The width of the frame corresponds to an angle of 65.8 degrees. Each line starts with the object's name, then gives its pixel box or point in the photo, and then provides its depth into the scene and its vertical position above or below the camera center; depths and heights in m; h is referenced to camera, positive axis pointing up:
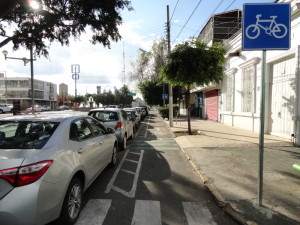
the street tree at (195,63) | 11.09 +2.08
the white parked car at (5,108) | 39.16 -0.47
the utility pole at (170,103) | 17.04 +0.21
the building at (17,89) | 82.17 +5.83
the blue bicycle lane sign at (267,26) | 3.67 +1.27
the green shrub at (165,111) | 25.61 -0.59
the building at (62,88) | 116.41 +9.27
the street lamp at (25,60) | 16.55 +3.54
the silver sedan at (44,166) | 2.52 -0.78
